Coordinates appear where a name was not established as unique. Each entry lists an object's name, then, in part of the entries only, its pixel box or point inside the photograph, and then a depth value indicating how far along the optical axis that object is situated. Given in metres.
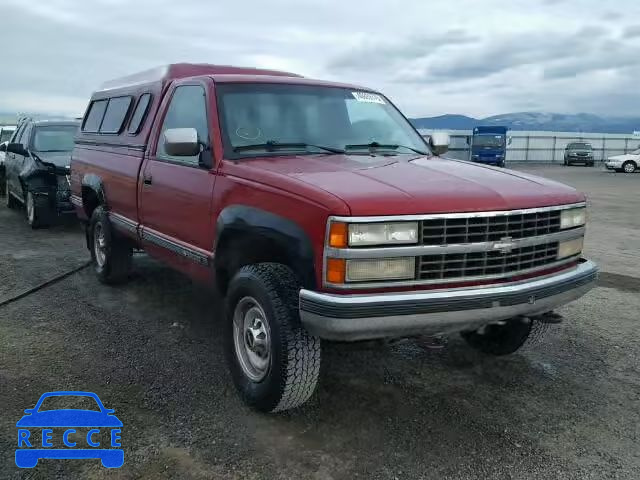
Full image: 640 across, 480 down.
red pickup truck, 2.93
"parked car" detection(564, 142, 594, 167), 37.88
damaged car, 9.45
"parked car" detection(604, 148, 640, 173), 31.50
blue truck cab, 33.59
